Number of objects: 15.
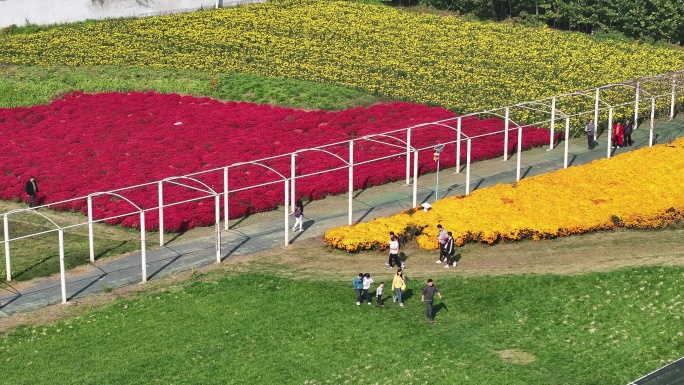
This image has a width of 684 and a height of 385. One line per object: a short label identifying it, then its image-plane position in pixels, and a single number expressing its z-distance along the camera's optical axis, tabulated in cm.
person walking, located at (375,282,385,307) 4325
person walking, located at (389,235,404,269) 4647
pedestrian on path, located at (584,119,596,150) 6172
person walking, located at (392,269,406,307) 4306
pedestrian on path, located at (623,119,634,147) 6112
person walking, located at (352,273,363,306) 4338
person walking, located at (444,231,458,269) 4675
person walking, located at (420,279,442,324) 4188
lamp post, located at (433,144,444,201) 5188
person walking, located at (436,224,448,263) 4719
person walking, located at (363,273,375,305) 4338
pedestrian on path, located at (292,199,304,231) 5094
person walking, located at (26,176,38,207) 5478
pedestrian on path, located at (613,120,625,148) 6088
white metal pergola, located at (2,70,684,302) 4841
